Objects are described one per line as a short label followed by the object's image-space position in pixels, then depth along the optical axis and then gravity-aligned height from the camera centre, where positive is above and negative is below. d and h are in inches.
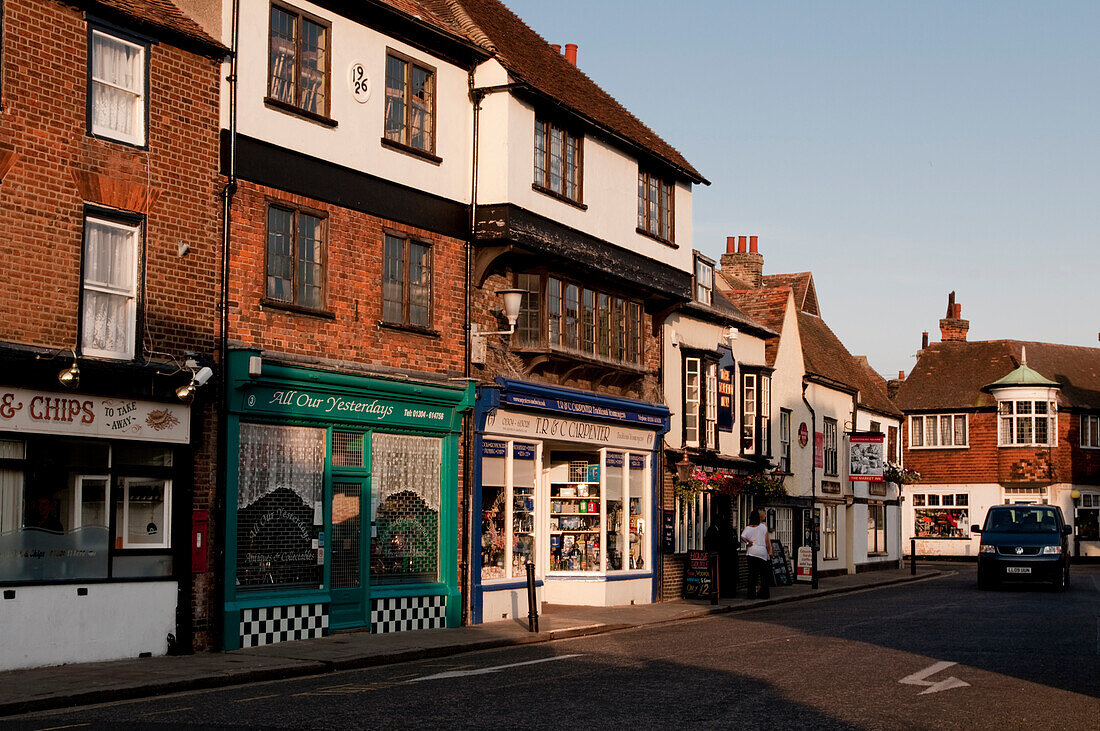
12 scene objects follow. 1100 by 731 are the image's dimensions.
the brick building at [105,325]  587.8 +63.7
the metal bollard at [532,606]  792.3 -90.2
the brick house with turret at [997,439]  2396.7 +40.9
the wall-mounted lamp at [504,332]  861.2 +89.4
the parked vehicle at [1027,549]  1267.2 -87.0
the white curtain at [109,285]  622.8 +83.6
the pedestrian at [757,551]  1109.1 -78.3
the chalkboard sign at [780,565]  1354.6 -110.2
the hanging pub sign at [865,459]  1688.0 +1.7
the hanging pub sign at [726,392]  1284.4 +67.3
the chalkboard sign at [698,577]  1125.7 -102.6
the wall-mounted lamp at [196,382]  643.5 +37.6
